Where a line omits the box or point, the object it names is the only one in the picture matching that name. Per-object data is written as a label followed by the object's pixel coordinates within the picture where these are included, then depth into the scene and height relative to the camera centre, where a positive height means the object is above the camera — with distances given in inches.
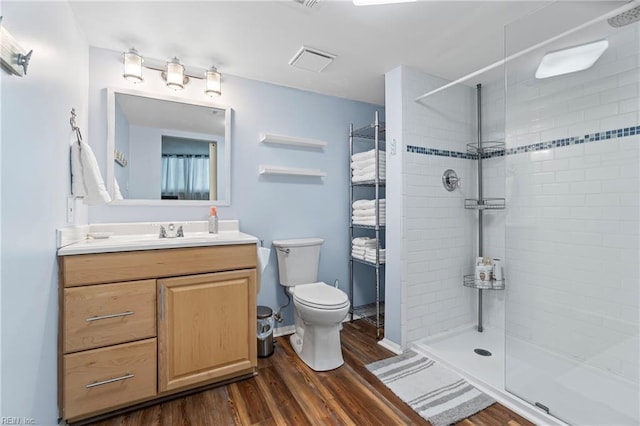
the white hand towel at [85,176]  59.2 +8.0
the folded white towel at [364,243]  98.4 -10.0
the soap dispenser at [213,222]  81.5 -2.3
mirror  75.5 +18.3
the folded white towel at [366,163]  94.6 +18.1
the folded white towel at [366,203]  93.4 +3.8
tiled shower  61.7 -4.1
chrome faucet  75.1 -4.7
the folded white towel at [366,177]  94.1 +13.0
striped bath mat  59.4 -41.6
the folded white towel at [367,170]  94.4 +15.4
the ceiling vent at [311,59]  75.5 +43.7
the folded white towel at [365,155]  94.6 +20.8
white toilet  73.5 -24.1
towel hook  58.7 +18.8
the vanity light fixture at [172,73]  72.9 +39.5
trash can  80.7 -34.4
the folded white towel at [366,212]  93.5 +0.8
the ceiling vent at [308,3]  56.7 +43.1
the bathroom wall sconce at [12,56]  31.3 +19.0
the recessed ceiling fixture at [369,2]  51.4 +39.6
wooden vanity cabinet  53.2 -22.3
